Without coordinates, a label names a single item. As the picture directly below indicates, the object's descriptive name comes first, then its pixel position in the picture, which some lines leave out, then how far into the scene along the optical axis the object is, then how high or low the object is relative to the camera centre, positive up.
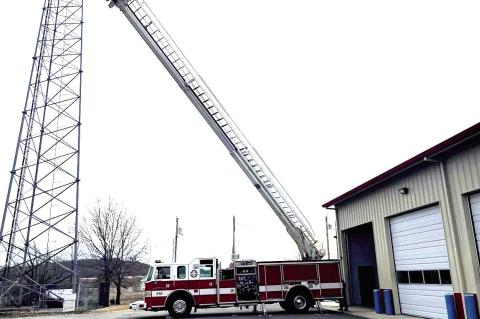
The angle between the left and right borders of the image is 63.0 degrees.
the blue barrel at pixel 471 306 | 10.08 -1.08
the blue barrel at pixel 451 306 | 10.78 -1.14
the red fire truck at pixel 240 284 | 16.25 -0.63
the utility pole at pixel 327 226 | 39.43 +4.02
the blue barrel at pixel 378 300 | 14.97 -1.29
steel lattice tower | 21.19 +5.38
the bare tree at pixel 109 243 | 30.58 +2.24
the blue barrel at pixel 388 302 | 14.40 -1.32
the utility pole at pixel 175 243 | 40.46 +2.77
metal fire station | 10.58 +1.25
